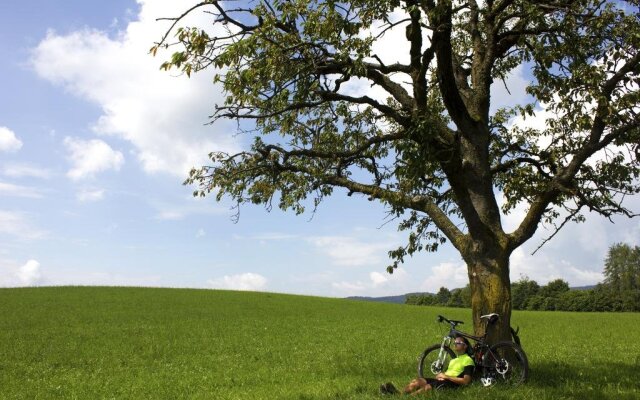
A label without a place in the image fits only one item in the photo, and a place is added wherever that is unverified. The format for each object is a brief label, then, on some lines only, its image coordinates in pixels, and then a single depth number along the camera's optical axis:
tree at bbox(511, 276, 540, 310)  110.62
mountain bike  11.56
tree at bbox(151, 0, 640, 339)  10.56
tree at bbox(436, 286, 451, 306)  126.06
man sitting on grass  11.50
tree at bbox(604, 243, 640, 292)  119.50
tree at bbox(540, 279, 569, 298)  112.23
